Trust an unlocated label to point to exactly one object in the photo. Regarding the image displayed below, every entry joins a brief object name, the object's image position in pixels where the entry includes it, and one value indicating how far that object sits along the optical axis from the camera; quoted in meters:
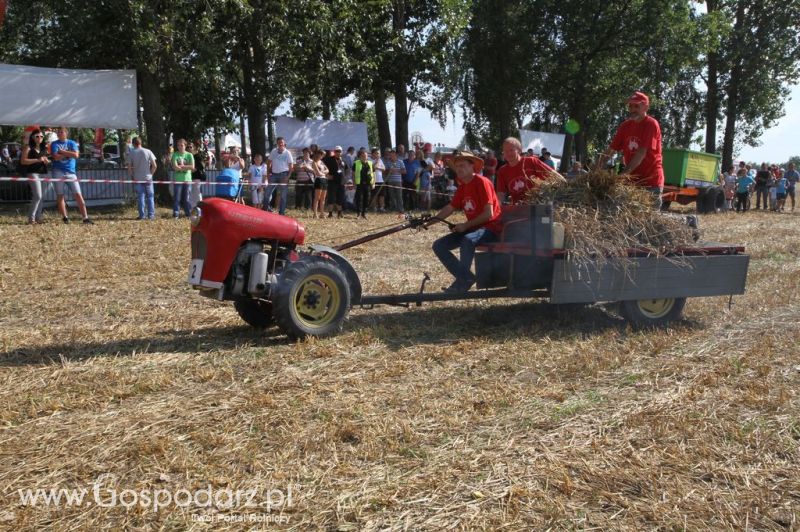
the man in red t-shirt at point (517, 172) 6.83
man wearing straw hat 6.48
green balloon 28.51
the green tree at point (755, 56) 29.78
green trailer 21.61
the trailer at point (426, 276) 5.43
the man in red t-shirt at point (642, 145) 6.68
